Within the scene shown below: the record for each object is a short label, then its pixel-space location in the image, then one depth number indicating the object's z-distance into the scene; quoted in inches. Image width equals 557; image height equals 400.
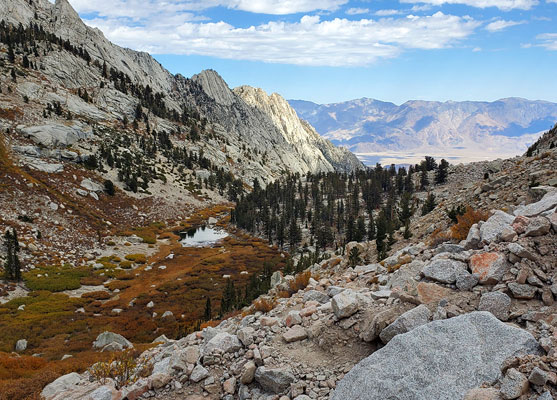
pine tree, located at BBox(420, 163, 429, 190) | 3543.8
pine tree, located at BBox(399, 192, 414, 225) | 1996.8
